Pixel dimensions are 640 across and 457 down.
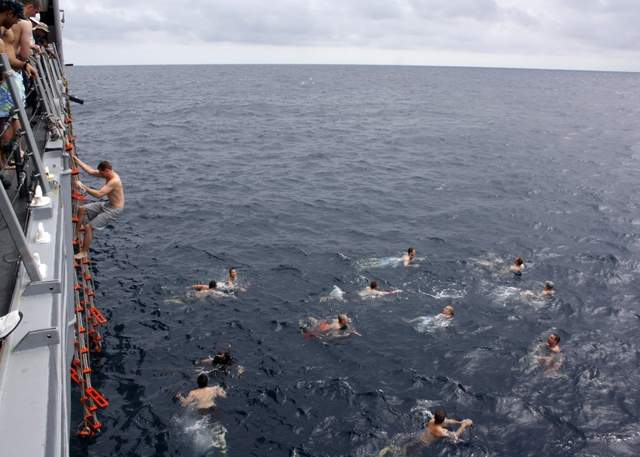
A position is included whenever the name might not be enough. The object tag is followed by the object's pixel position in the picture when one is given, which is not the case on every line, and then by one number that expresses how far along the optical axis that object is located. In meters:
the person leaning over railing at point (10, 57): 7.33
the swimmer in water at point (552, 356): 15.05
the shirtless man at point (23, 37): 9.27
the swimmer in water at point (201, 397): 12.58
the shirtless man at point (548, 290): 19.05
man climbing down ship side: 13.08
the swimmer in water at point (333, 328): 16.17
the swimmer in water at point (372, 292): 18.66
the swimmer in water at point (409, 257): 21.53
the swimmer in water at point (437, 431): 11.89
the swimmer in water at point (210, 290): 17.92
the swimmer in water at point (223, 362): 13.91
